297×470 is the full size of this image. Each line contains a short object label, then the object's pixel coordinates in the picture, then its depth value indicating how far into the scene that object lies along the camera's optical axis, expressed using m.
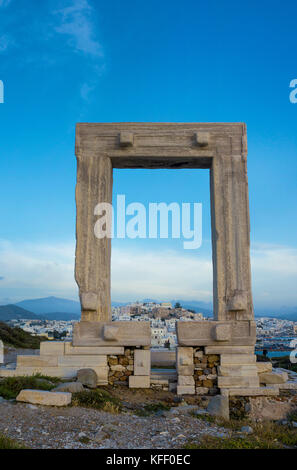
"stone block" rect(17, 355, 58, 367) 8.70
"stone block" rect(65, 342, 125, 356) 8.70
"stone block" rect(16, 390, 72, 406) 6.52
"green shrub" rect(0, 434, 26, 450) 4.44
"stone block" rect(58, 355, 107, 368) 8.65
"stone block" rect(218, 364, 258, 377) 8.51
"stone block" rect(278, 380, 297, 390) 8.70
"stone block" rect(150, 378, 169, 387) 8.80
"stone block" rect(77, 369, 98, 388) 7.92
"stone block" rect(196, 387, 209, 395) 8.46
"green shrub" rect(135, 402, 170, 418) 7.01
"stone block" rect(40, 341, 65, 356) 8.77
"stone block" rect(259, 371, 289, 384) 8.69
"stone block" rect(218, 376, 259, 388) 8.44
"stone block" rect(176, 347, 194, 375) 8.56
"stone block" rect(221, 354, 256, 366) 8.59
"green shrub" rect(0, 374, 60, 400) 7.06
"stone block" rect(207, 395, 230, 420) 7.04
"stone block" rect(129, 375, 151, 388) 8.57
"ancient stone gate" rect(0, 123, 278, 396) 8.59
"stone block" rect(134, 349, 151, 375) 8.66
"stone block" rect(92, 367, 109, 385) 8.56
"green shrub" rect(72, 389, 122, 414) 6.81
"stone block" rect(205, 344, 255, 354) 8.64
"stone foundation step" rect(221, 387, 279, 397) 8.26
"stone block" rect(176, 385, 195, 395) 8.41
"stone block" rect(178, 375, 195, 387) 8.46
